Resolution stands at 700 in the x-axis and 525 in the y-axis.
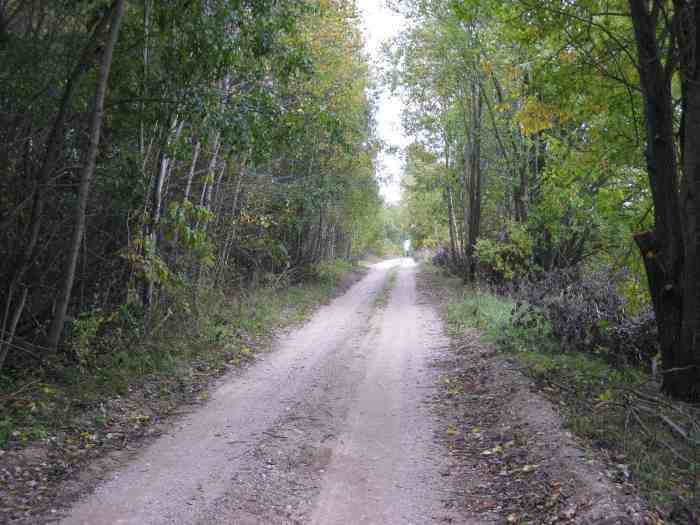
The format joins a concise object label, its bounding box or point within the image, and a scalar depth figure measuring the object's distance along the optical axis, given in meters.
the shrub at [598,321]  9.19
